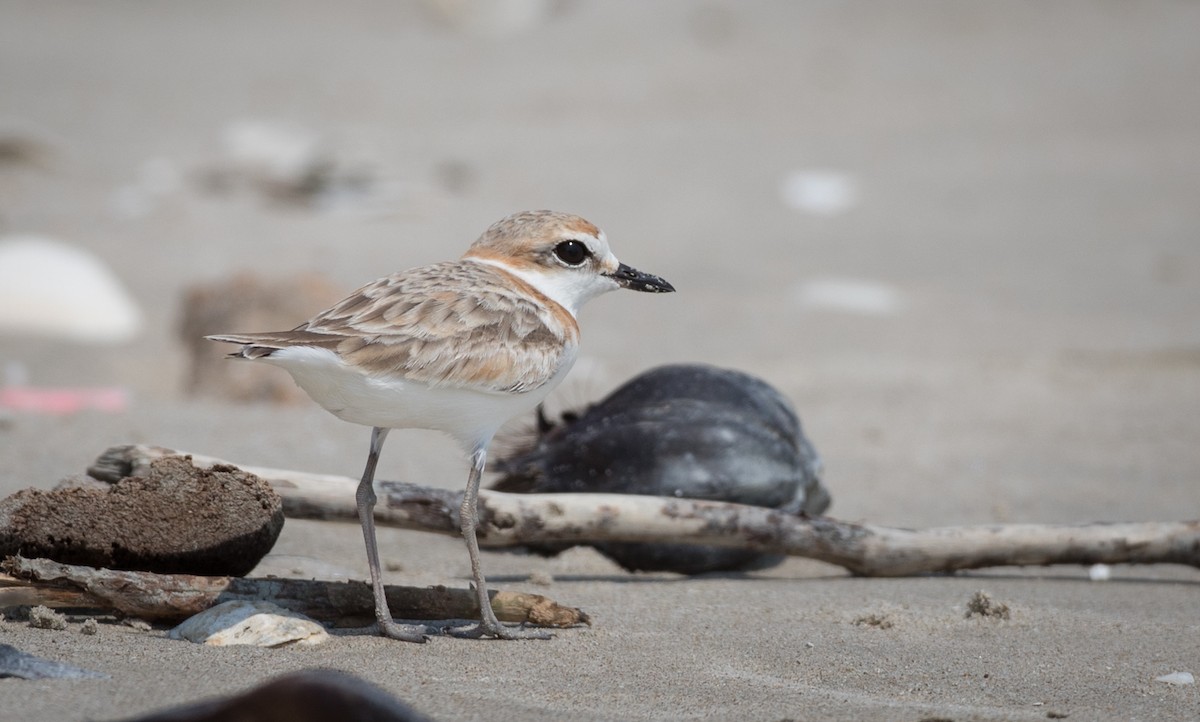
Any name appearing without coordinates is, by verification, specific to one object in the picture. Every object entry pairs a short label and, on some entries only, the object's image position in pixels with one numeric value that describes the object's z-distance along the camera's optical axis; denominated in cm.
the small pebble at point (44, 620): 669
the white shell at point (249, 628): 663
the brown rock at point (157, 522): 698
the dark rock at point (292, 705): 439
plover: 673
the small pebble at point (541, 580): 887
